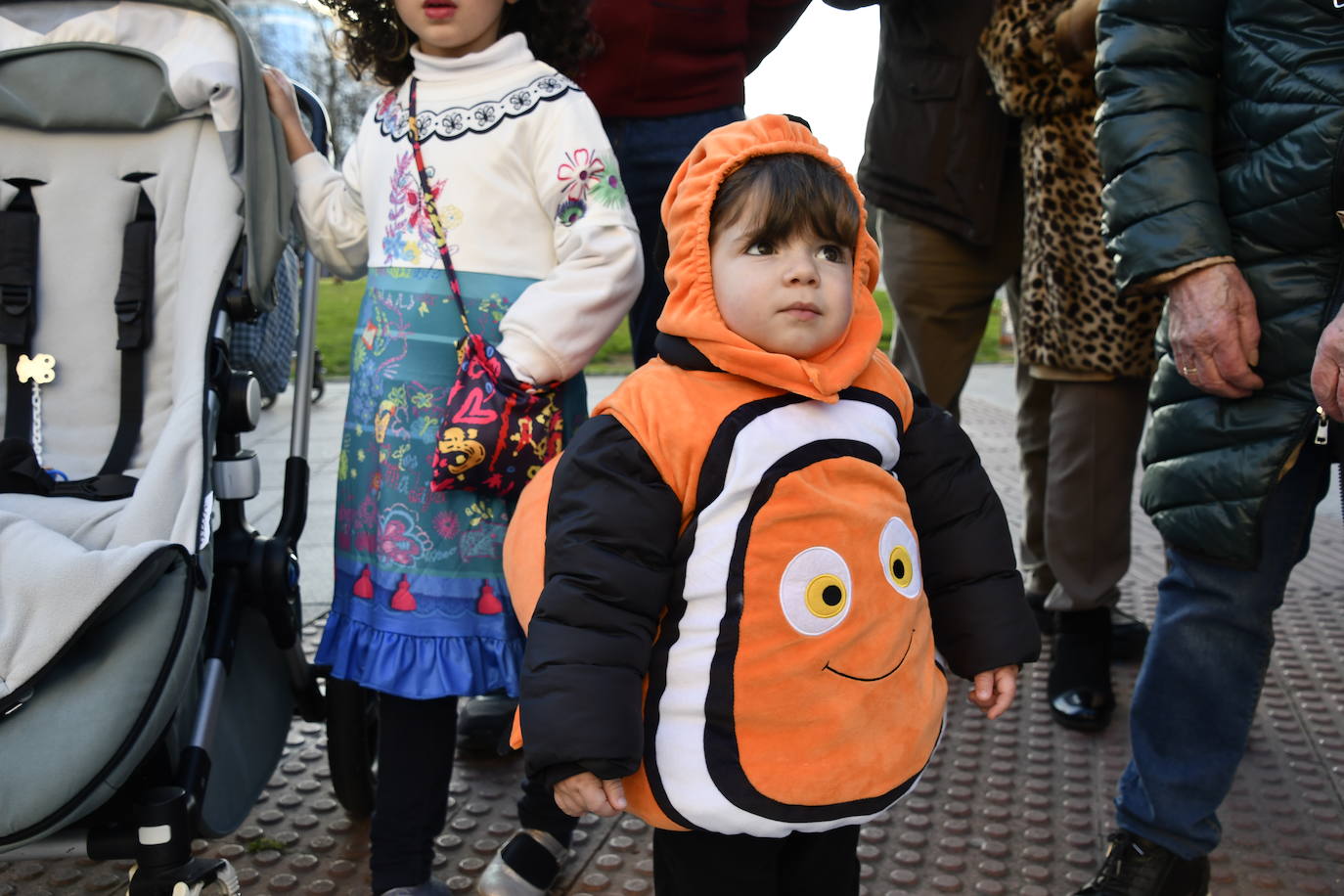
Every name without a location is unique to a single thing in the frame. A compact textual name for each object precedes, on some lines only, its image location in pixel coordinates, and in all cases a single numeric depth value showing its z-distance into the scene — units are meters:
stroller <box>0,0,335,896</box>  2.05
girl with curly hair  2.10
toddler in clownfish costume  1.51
